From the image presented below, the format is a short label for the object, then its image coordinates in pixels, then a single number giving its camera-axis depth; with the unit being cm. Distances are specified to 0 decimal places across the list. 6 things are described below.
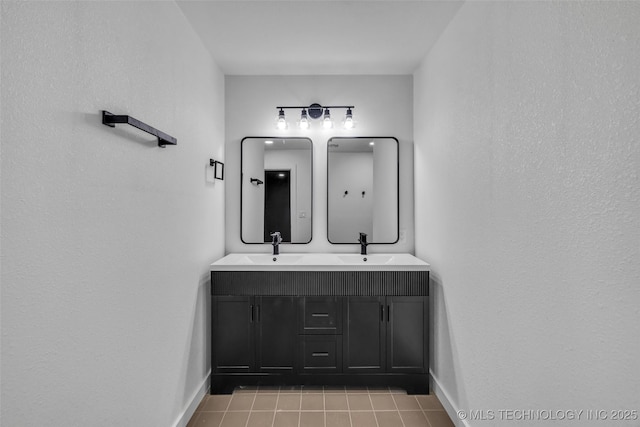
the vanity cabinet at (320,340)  256
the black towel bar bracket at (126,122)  129
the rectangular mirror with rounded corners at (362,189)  311
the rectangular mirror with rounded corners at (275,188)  310
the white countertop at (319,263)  251
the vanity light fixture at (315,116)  301
